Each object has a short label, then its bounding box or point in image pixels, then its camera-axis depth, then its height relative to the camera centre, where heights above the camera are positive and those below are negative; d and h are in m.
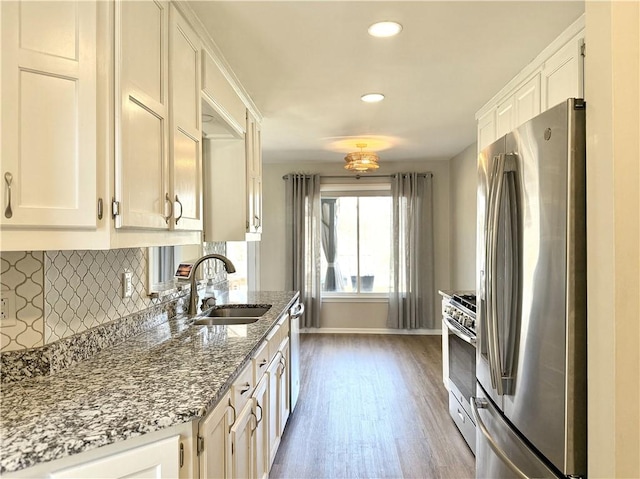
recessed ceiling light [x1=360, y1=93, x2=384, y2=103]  3.28 +1.10
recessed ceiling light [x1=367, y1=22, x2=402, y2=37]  2.16 +1.07
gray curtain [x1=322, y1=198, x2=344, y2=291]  6.59 -0.02
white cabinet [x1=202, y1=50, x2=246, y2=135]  2.30 +0.88
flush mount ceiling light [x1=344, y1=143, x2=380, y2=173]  4.83 +0.90
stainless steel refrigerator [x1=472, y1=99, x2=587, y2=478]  1.39 -0.20
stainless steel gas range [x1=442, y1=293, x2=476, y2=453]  2.78 -0.79
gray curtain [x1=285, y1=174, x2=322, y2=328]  6.34 +0.02
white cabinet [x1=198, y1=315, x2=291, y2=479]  1.44 -0.75
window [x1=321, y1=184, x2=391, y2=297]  6.57 -0.04
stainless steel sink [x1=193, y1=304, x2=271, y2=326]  2.84 -0.49
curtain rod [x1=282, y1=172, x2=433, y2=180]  6.39 +0.96
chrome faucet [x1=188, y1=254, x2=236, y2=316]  2.67 -0.25
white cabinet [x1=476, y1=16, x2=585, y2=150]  2.14 +0.92
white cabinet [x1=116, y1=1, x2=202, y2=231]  1.42 +0.47
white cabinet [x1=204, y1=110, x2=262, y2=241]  3.18 +0.40
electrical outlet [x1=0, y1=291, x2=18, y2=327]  1.43 -0.22
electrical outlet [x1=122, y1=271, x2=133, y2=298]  2.08 -0.20
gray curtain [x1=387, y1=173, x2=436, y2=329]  6.27 -0.07
